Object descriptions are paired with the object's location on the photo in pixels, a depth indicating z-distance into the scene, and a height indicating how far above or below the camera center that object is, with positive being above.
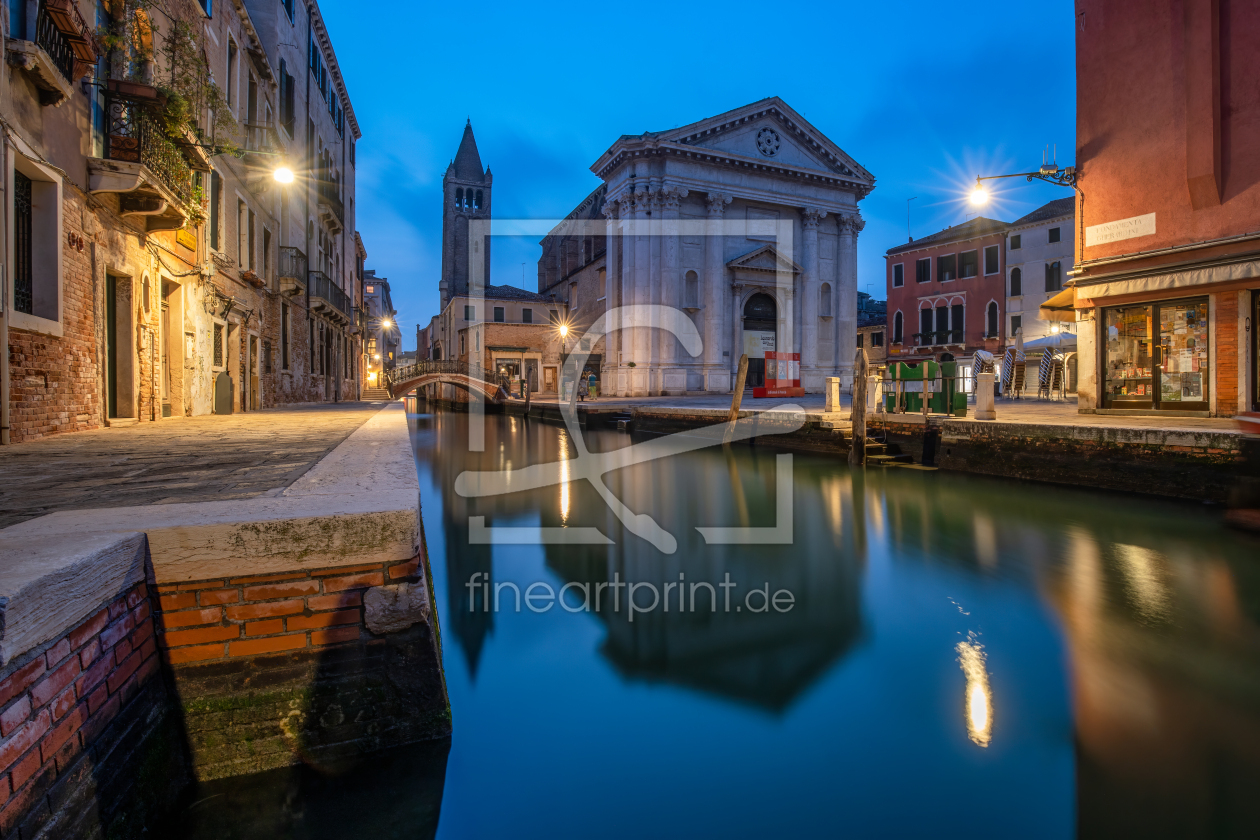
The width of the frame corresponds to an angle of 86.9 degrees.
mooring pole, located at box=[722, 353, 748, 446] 13.93 -0.02
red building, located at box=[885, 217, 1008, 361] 27.88 +5.27
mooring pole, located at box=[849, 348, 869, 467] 10.30 -0.04
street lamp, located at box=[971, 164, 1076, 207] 10.59 +3.76
